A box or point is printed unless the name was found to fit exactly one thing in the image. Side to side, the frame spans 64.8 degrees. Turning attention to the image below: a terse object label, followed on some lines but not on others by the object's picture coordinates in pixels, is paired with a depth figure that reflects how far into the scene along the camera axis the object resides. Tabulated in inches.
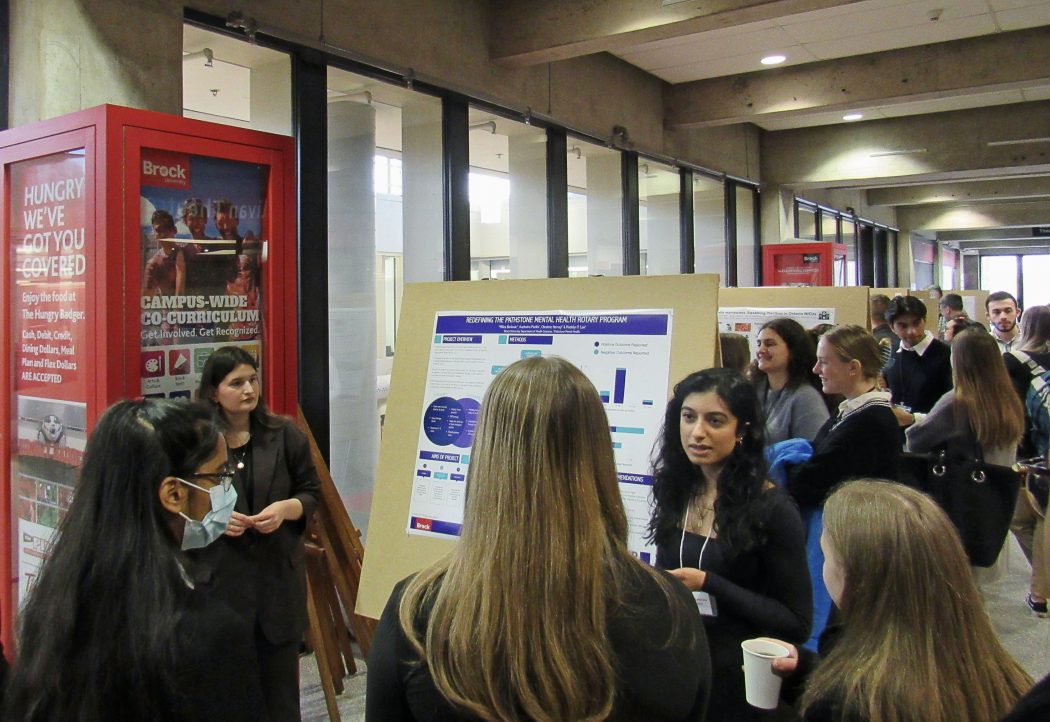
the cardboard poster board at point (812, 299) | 165.8
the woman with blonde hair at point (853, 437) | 100.8
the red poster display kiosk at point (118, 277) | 99.5
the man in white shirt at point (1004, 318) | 222.8
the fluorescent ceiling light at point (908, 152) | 338.0
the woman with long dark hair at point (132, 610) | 45.4
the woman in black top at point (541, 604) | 38.9
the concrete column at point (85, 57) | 117.7
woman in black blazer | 94.0
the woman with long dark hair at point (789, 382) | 123.9
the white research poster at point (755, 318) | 168.6
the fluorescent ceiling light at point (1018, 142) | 309.8
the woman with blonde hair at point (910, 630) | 44.9
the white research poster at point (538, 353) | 75.2
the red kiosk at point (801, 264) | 326.9
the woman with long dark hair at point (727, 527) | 69.1
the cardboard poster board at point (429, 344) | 74.3
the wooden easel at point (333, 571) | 131.2
